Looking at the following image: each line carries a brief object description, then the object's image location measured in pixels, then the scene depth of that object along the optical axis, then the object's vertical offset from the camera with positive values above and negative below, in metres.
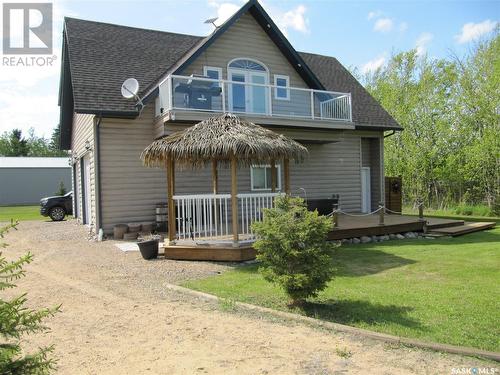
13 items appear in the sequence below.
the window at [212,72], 15.36 +4.22
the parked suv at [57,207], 22.12 -0.79
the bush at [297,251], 5.88 -0.91
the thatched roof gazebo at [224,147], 9.49 +0.93
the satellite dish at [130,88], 13.28 +3.18
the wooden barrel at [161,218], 13.93 -0.95
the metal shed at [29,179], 40.16 +1.23
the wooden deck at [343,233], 9.82 -1.41
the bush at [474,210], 21.72 -1.47
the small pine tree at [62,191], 27.62 +0.03
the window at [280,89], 16.14 +3.74
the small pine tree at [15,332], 2.55 -0.85
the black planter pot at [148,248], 9.98 -1.38
